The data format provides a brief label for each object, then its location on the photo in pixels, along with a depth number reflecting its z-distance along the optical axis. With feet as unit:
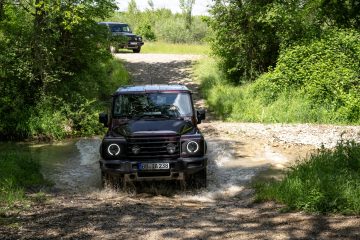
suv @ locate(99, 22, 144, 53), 101.65
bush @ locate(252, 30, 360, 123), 50.24
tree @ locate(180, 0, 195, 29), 155.12
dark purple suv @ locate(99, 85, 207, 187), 25.32
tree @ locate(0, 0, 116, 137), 47.80
